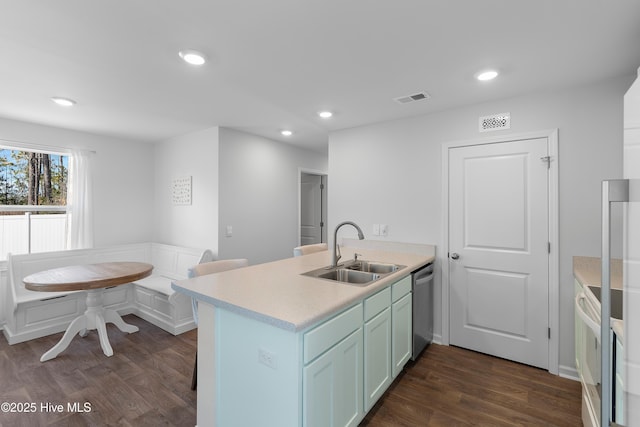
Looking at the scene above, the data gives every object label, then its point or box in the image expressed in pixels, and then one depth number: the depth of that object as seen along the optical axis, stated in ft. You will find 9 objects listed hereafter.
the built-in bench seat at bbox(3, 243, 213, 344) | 10.61
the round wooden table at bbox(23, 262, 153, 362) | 8.70
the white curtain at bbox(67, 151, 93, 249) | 12.80
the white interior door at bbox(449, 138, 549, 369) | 8.54
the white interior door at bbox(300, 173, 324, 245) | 18.94
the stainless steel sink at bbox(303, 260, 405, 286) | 7.59
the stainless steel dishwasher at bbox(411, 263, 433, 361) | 8.50
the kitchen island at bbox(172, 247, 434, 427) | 4.45
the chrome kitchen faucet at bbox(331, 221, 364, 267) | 7.92
